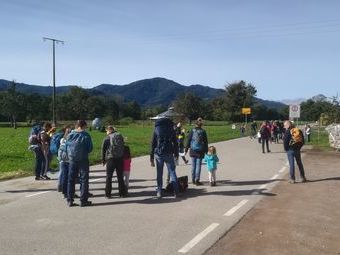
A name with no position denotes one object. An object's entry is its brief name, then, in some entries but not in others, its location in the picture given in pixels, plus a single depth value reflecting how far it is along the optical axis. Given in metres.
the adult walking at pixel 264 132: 26.50
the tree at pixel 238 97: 123.25
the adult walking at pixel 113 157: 11.18
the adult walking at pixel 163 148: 11.15
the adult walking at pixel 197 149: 13.28
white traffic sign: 33.12
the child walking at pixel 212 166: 13.23
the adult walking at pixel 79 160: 10.12
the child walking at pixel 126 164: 11.83
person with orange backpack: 14.27
